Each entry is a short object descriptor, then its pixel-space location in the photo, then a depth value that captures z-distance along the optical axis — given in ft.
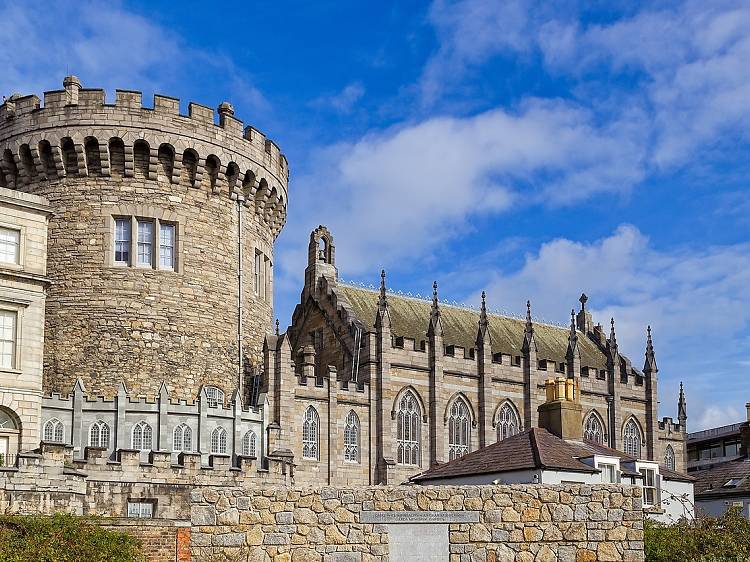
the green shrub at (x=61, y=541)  68.33
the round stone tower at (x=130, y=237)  133.90
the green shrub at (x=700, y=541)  80.89
